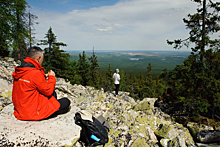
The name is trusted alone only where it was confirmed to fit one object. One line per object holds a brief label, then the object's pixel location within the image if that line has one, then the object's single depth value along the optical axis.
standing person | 10.09
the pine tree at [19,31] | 16.01
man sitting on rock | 2.82
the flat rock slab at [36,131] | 2.79
